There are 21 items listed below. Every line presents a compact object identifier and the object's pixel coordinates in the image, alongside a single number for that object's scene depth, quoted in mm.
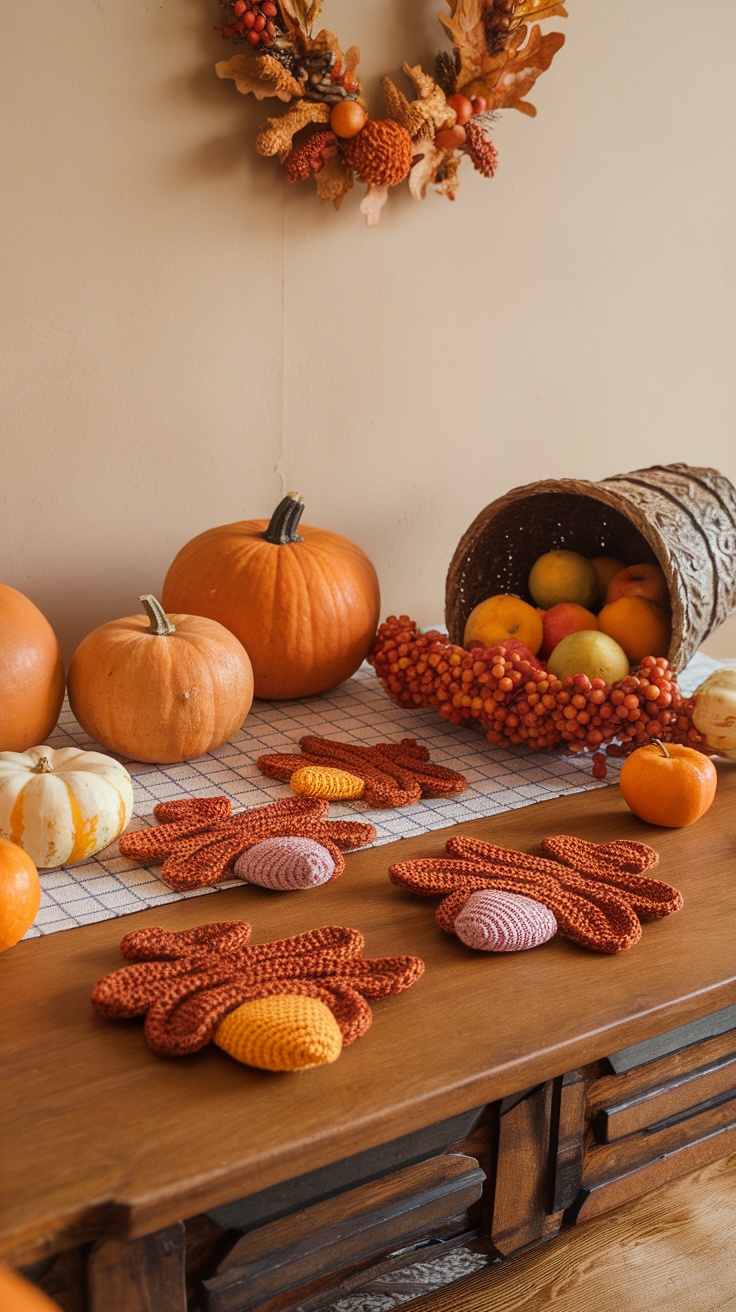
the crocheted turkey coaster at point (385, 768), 1016
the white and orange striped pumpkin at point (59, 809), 847
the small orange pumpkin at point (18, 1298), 405
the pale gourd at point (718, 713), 1060
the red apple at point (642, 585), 1232
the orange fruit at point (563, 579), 1304
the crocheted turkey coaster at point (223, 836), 853
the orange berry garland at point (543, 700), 1061
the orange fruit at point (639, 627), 1190
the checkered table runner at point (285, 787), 846
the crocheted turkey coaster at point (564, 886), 798
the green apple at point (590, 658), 1133
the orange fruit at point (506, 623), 1229
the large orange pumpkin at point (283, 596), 1192
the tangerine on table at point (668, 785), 972
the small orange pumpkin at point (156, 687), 1030
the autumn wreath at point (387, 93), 1161
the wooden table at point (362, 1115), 575
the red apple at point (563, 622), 1233
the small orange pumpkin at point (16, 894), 737
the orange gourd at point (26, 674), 990
